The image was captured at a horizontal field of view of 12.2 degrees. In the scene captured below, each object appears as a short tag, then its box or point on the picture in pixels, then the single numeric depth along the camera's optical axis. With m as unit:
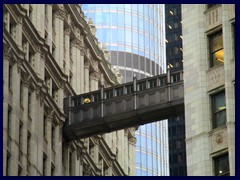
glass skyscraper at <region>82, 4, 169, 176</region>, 174.62
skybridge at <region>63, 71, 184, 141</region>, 86.25
